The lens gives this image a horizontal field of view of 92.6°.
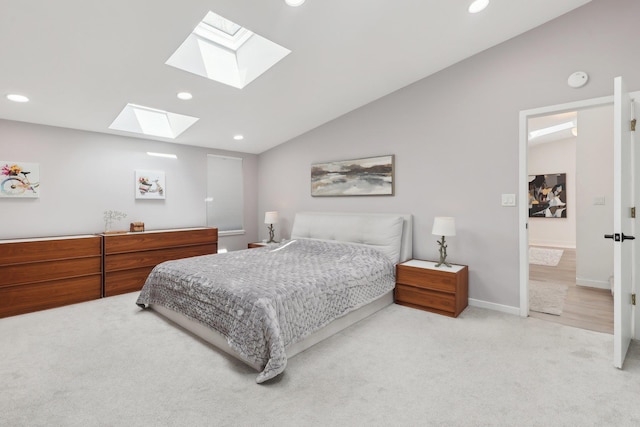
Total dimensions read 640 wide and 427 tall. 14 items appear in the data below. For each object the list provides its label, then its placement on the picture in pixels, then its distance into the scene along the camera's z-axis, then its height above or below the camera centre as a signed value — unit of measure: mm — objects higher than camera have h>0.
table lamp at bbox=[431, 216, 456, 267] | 3250 -185
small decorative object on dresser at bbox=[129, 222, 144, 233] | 4289 -227
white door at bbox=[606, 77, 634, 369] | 2076 -71
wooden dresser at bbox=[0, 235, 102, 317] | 3203 -690
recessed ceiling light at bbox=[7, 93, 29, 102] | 2916 +1102
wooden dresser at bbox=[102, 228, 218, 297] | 3859 -573
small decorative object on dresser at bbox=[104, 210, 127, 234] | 4176 -100
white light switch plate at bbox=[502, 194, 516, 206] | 3119 +115
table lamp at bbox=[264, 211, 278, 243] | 5191 -122
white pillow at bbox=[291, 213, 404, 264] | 3691 -248
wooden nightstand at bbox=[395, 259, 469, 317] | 3071 -806
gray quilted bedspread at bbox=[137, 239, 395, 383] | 2062 -668
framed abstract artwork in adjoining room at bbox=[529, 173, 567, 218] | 7355 +375
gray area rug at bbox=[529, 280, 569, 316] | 3268 -1026
